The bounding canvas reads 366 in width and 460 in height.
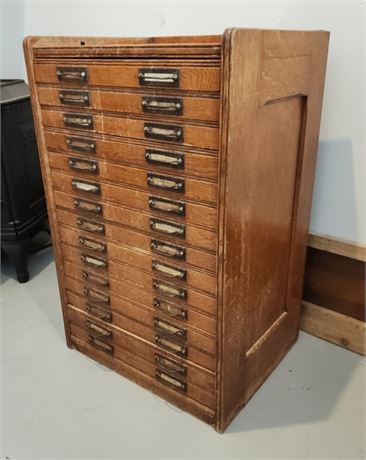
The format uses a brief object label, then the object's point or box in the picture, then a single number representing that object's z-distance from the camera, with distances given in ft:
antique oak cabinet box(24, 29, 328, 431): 3.30
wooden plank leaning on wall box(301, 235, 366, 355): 5.04
